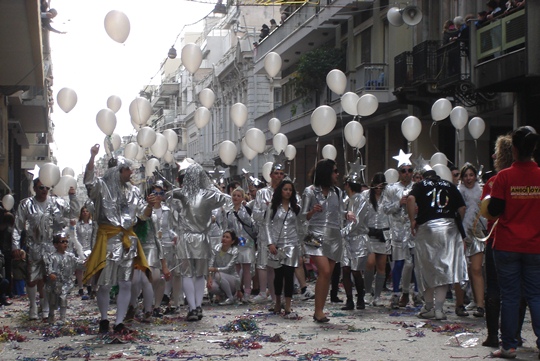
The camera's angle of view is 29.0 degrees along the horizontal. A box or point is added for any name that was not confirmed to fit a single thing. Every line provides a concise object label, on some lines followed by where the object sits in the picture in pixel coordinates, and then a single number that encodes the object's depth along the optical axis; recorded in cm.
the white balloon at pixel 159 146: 2077
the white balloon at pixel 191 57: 1859
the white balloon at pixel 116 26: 1549
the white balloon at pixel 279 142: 2225
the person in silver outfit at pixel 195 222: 1167
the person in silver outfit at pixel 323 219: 1115
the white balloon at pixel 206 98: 2086
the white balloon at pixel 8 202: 2003
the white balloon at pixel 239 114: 2134
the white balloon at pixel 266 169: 1998
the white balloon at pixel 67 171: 2402
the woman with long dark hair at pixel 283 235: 1195
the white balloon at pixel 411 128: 1964
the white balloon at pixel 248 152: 2141
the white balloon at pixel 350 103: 1914
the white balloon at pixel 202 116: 2108
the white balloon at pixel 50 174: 1609
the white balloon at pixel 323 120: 1830
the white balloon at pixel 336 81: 1938
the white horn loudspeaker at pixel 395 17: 2288
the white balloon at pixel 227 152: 2127
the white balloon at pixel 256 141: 2061
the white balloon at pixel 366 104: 1898
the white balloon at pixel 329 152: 2300
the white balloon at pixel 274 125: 2242
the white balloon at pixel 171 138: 2147
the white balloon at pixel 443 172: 1553
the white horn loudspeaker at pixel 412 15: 2220
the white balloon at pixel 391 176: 2005
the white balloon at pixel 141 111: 1909
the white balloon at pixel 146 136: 1985
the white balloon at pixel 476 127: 1903
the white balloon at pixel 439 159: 1821
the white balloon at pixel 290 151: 2343
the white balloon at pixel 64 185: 2055
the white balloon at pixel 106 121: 1819
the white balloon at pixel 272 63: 2009
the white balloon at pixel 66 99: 1845
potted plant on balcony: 3312
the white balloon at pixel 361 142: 1942
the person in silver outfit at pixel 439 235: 1114
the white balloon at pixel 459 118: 1859
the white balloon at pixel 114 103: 2018
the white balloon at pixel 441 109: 1908
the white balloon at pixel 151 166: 2161
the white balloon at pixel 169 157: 2185
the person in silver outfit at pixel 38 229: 1195
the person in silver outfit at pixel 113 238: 1005
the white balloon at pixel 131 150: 2270
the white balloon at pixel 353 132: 1906
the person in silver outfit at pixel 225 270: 1396
